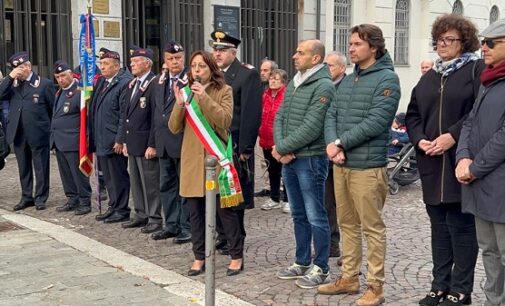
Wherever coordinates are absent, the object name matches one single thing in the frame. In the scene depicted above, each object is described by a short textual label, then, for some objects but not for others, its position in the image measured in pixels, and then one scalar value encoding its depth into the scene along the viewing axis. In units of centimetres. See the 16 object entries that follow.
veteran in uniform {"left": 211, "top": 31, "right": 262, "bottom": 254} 634
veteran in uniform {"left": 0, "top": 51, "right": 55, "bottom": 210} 888
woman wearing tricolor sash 571
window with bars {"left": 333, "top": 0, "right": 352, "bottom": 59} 1998
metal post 465
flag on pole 841
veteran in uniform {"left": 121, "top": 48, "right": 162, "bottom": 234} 748
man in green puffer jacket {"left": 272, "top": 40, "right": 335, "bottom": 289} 542
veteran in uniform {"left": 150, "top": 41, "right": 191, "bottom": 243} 693
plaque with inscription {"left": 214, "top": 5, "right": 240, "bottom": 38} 1669
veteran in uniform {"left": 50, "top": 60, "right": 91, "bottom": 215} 865
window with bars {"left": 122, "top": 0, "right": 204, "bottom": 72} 1537
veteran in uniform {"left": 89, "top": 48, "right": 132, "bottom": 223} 812
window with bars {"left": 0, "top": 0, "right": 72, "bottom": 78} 1344
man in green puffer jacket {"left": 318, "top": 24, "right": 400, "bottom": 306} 490
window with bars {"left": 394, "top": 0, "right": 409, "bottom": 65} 2192
